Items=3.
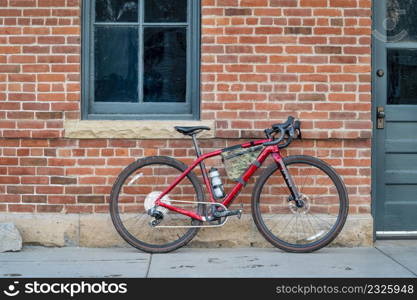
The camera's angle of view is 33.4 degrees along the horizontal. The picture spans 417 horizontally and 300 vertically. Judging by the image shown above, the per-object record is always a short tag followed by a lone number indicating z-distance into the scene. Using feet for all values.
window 21.17
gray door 21.77
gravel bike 19.72
